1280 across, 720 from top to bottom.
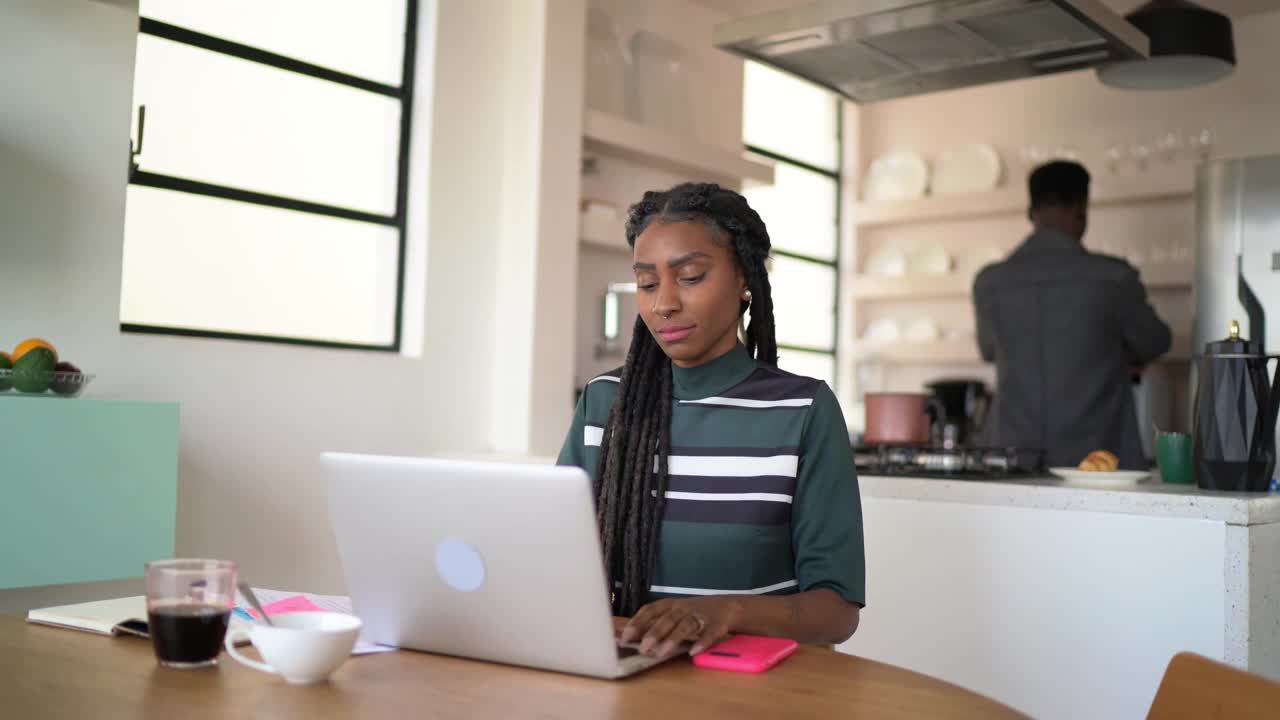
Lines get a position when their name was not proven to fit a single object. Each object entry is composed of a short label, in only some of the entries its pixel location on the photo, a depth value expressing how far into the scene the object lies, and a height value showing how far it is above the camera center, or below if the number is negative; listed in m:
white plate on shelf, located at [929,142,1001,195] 5.52 +1.15
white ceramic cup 1.03 -0.23
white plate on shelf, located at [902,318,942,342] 5.64 +0.39
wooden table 0.97 -0.26
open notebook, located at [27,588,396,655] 1.26 -0.26
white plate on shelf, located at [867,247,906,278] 5.79 +0.73
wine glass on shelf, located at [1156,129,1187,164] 4.93 +1.16
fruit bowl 2.62 -0.02
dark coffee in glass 1.10 -0.20
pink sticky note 1.34 -0.25
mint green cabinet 2.58 -0.25
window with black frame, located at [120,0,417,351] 3.38 +0.66
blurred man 3.48 +0.25
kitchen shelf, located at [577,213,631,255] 4.24 +0.61
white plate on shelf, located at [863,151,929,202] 5.77 +1.15
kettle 2.07 +0.02
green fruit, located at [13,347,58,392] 2.62 +0.01
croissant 2.31 -0.08
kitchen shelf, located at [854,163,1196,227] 4.85 +0.97
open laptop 1.01 -0.15
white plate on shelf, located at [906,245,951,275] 5.66 +0.73
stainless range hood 2.72 +0.91
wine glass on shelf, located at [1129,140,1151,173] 5.00 +1.13
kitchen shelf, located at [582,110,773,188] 4.26 +0.95
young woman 1.48 -0.06
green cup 2.34 -0.07
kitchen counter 1.95 -0.30
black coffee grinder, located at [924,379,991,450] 5.16 +0.05
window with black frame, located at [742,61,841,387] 5.78 +1.01
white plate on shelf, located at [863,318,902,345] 5.77 +0.39
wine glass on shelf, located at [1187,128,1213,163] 4.88 +1.15
